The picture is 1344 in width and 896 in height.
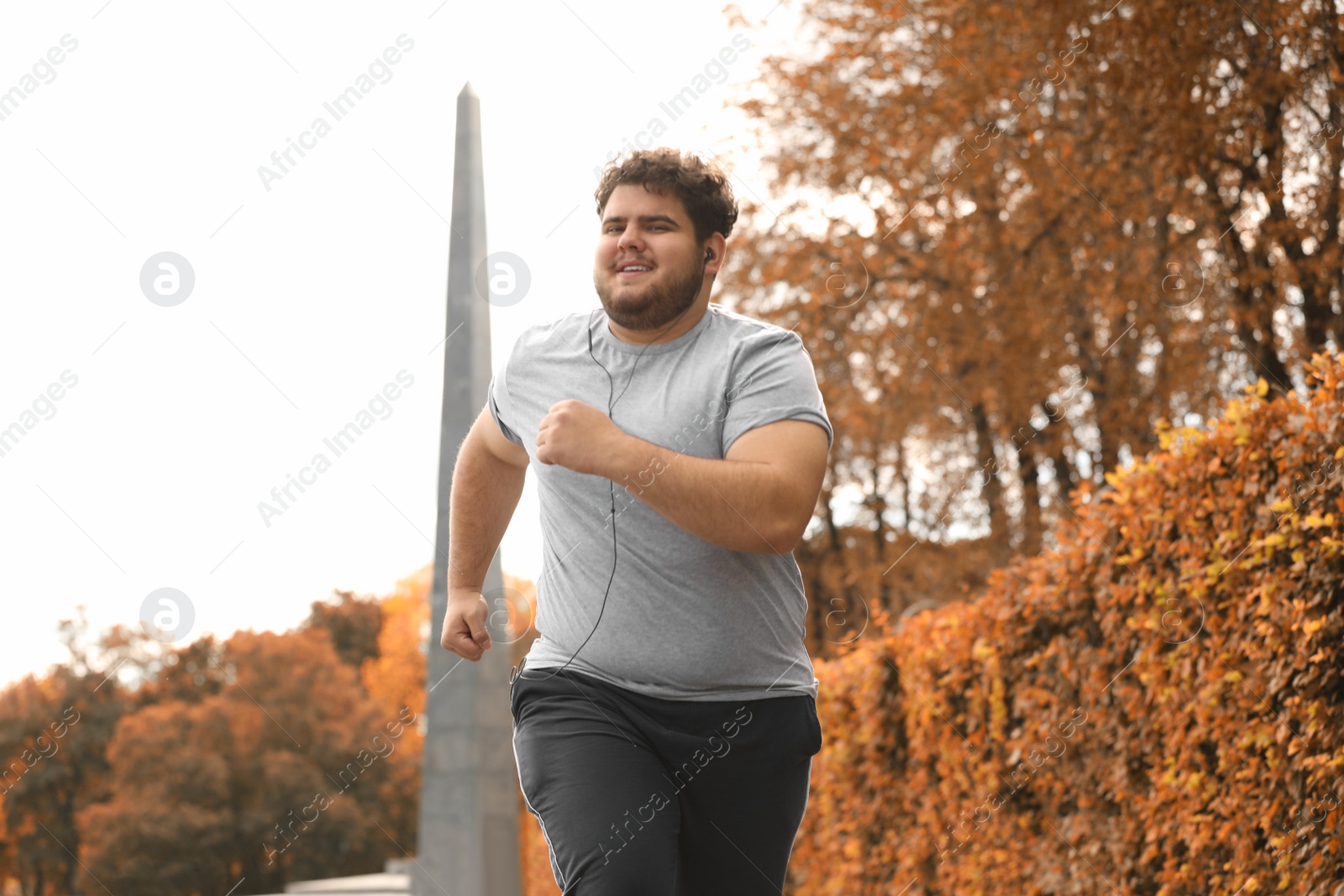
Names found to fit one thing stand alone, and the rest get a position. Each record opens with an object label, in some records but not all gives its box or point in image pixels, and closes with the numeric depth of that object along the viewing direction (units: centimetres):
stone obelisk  1112
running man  250
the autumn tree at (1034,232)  774
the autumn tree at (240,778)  4803
